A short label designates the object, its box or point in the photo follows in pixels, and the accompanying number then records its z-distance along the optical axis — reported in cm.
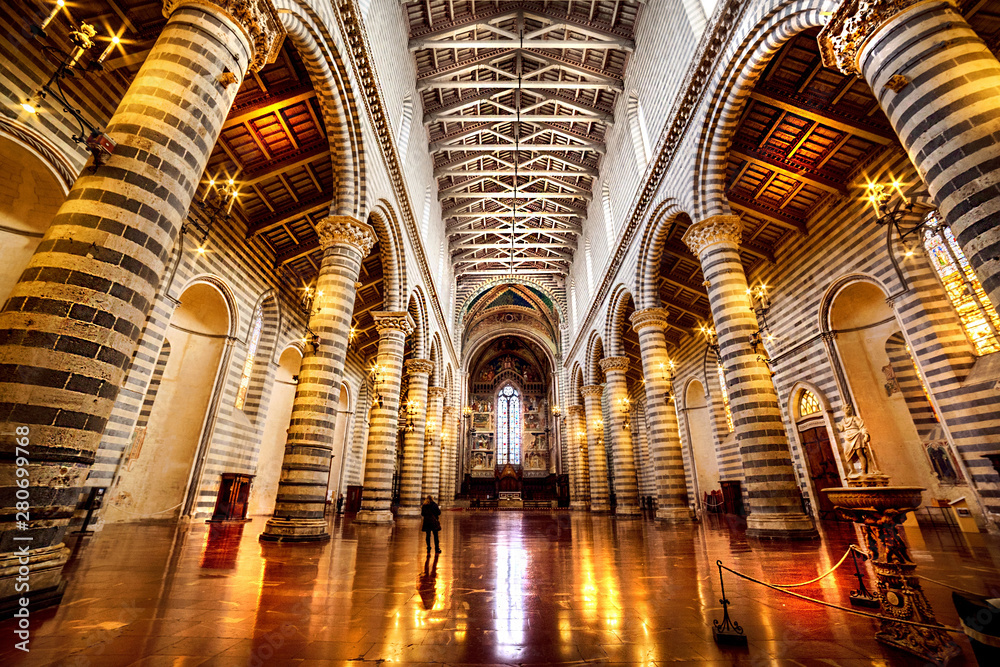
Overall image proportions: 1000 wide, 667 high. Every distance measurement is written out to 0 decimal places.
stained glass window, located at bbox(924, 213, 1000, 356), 898
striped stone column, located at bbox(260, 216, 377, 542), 812
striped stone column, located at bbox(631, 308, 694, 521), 1350
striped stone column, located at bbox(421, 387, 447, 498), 2019
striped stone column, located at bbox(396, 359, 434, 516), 1666
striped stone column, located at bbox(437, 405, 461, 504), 2510
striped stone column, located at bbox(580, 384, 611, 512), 2105
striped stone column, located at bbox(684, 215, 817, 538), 834
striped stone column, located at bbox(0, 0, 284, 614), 348
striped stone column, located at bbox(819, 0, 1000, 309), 454
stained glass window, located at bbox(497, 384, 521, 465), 3894
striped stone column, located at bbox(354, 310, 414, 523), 1310
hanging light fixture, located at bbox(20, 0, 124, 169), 416
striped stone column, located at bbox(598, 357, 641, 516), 1725
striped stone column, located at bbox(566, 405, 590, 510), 2461
